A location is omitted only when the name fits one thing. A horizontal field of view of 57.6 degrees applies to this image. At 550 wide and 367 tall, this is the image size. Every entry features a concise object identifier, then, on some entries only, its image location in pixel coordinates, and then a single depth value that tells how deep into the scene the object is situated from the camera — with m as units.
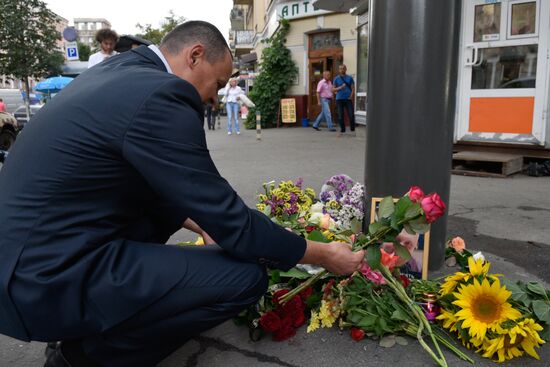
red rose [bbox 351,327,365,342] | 2.46
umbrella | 26.33
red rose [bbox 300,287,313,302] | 2.65
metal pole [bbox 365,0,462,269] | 3.03
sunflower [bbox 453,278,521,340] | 2.23
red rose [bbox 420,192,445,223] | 2.06
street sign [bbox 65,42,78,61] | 18.33
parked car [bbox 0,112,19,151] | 11.95
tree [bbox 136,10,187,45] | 41.59
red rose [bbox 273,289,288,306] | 2.57
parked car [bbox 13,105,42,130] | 19.92
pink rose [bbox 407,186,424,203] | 2.17
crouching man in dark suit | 1.70
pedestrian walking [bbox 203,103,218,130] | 18.59
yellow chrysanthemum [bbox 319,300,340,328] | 2.57
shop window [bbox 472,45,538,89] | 6.86
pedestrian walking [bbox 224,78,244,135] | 15.31
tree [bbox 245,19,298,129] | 17.67
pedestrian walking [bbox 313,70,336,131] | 14.90
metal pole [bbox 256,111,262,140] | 13.23
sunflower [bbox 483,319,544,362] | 2.15
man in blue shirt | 13.75
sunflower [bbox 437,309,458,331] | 2.37
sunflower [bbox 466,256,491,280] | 2.38
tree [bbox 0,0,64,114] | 21.61
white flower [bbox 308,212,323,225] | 3.46
